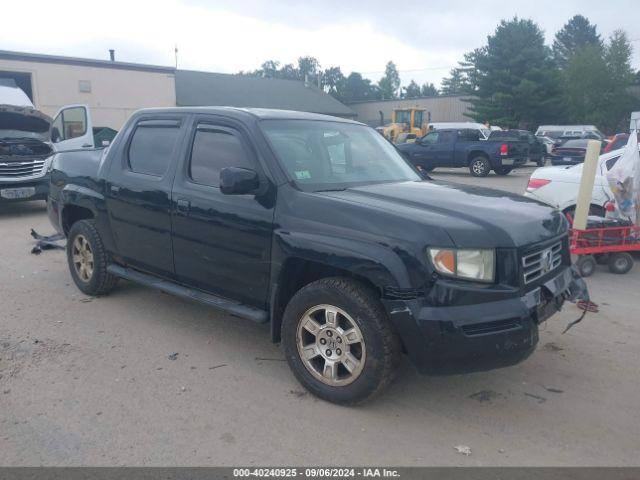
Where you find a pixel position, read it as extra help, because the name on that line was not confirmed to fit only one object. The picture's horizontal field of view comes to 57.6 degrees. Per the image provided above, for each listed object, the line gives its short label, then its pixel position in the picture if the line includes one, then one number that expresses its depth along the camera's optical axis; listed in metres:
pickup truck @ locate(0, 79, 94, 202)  11.01
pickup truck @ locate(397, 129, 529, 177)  20.67
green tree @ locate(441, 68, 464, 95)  107.75
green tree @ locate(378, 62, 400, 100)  115.88
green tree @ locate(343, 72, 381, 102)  100.62
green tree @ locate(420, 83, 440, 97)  117.51
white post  5.90
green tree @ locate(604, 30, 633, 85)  51.28
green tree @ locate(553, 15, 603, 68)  90.94
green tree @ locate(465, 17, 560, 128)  48.56
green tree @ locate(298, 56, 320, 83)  110.25
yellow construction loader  35.31
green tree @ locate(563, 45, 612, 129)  50.66
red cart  6.86
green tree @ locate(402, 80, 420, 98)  120.45
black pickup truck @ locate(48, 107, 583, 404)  3.35
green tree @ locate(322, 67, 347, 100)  104.62
